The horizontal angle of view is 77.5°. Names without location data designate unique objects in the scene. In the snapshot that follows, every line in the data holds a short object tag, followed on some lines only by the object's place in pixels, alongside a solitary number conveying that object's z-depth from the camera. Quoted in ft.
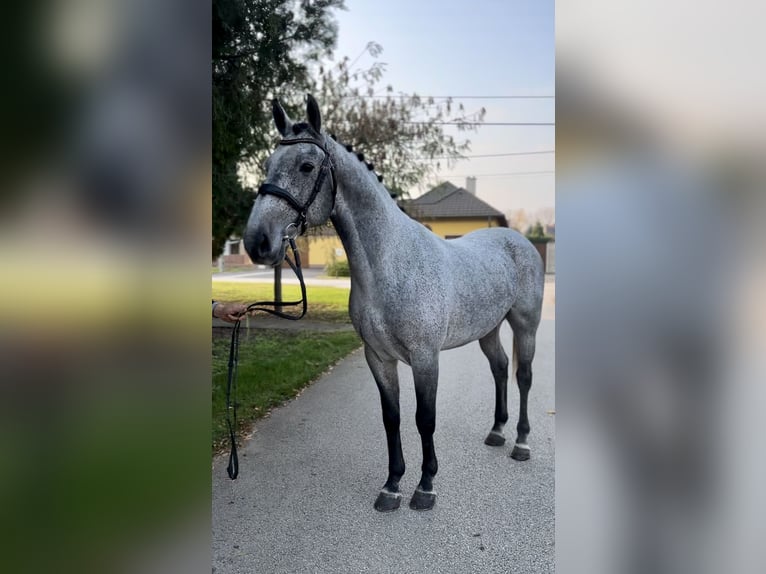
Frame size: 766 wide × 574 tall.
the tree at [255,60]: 9.47
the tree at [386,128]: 22.95
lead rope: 6.49
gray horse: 6.89
